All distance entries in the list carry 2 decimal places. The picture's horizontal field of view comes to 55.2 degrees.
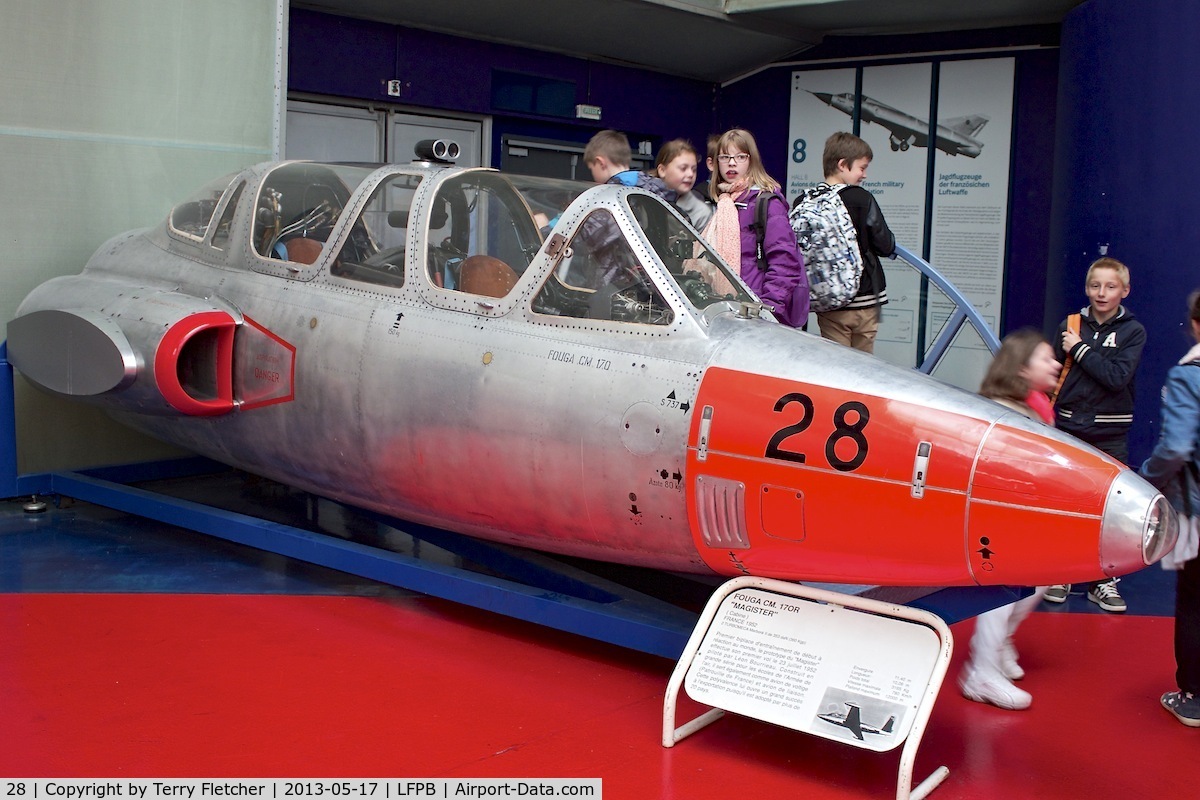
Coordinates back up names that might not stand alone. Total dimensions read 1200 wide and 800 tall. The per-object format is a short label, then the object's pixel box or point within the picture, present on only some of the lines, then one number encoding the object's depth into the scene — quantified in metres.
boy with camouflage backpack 6.28
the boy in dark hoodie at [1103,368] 5.76
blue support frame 4.61
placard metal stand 3.76
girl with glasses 5.74
